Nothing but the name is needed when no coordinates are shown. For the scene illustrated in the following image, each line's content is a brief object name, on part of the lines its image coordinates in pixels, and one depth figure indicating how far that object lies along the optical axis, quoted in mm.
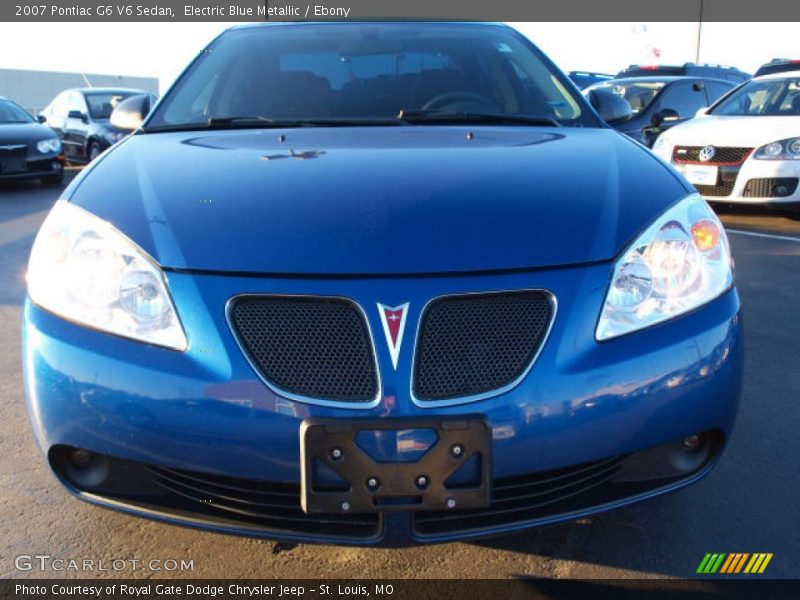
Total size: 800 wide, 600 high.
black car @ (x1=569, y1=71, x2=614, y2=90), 17709
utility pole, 27062
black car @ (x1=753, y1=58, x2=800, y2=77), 12453
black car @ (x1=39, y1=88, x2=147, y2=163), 11680
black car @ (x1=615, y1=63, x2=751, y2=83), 13977
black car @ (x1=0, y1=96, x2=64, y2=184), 9789
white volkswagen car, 6664
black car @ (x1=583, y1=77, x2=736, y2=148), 9334
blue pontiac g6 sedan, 1568
